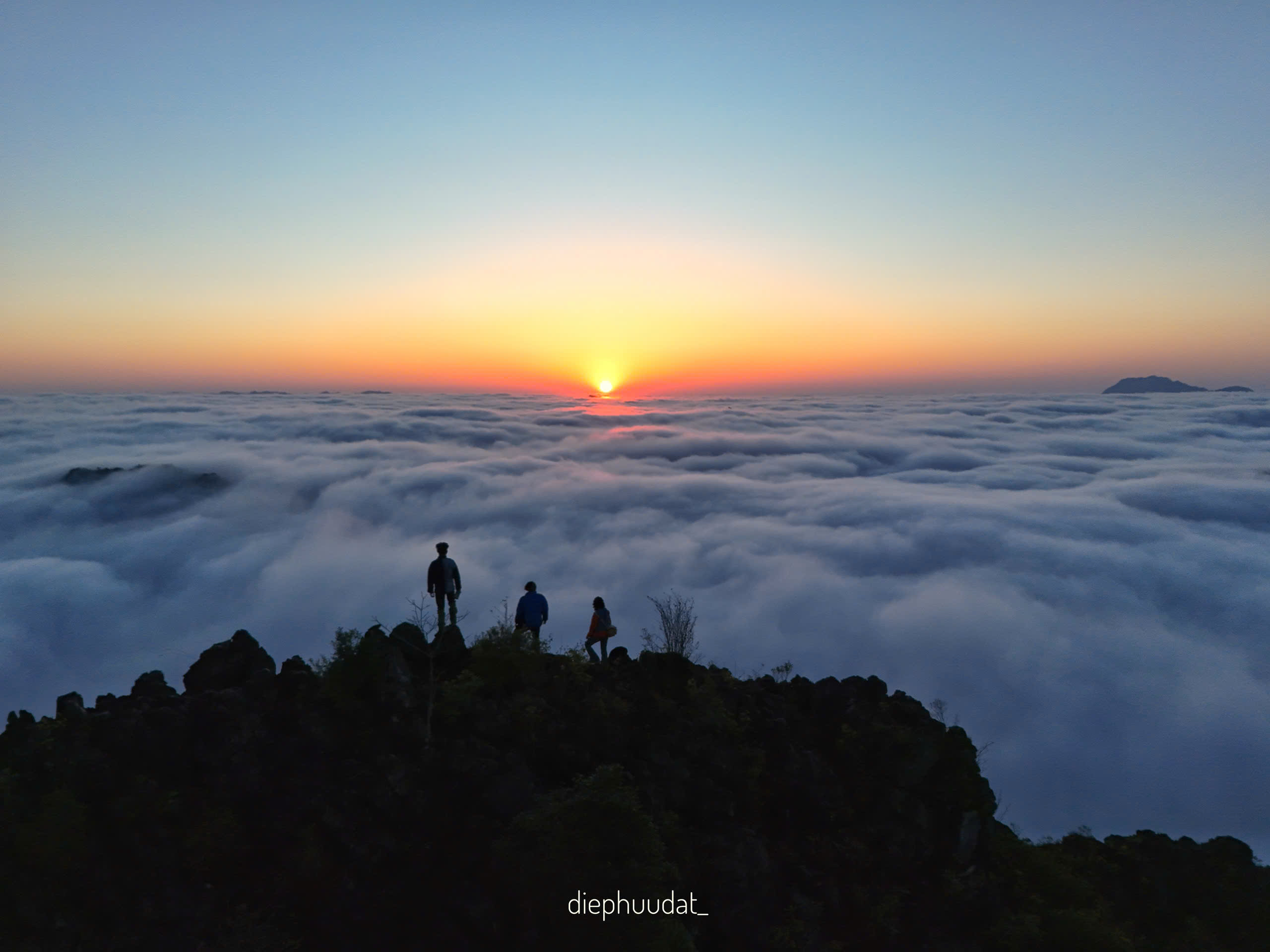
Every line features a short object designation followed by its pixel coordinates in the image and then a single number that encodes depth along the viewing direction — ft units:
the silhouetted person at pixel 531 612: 43.32
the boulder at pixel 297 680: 37.52
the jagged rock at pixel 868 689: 47.96
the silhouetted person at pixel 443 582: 44.55
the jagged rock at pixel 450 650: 40.14
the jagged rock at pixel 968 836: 43.09
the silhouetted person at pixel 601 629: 45.93
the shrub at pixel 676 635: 66.33
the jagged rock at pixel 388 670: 36.55
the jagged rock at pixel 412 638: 39.11
